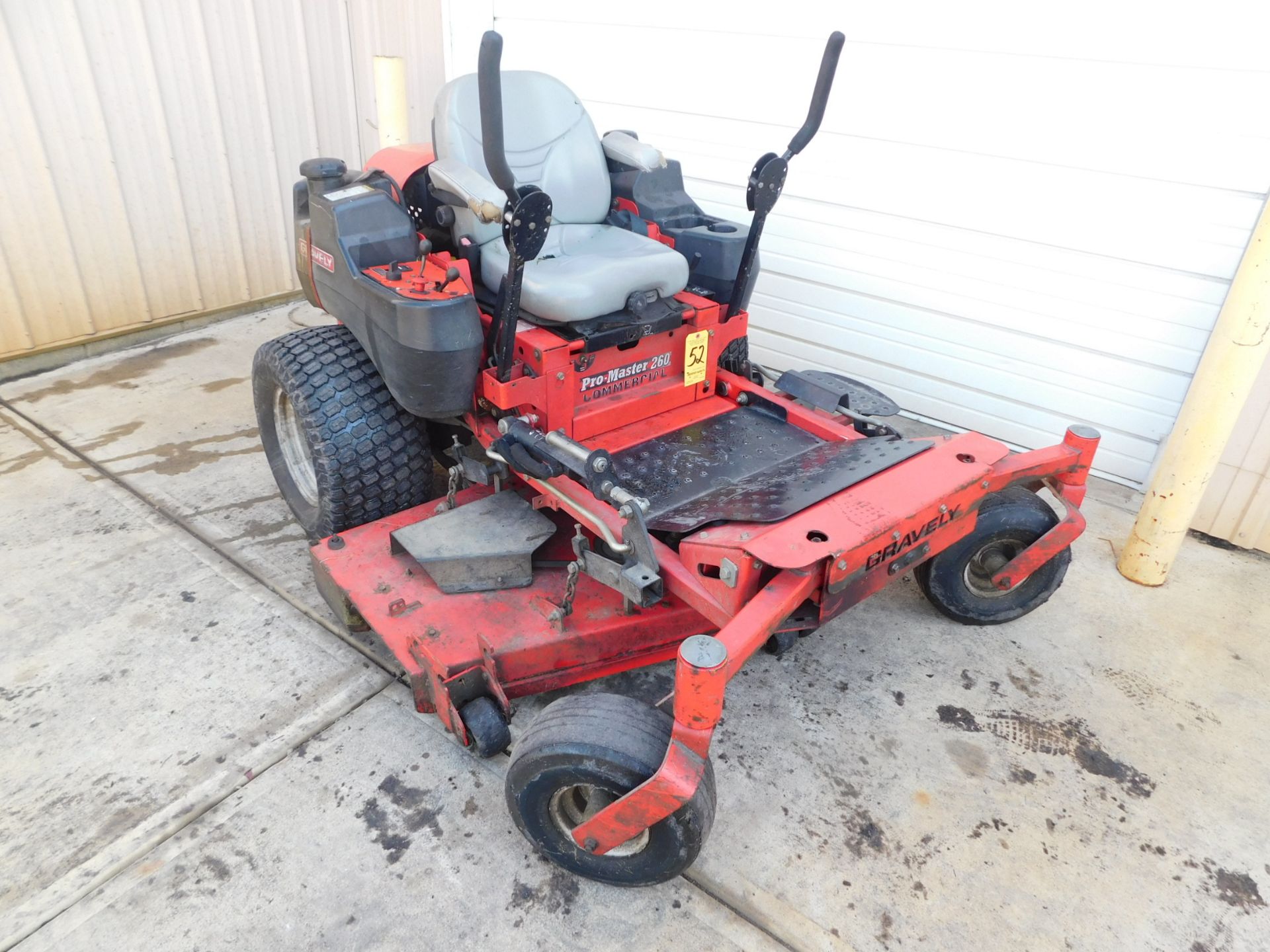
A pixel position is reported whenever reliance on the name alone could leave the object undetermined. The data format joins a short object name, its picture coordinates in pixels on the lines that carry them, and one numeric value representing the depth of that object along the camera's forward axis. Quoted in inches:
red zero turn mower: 70.1
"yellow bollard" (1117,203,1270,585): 97.8
